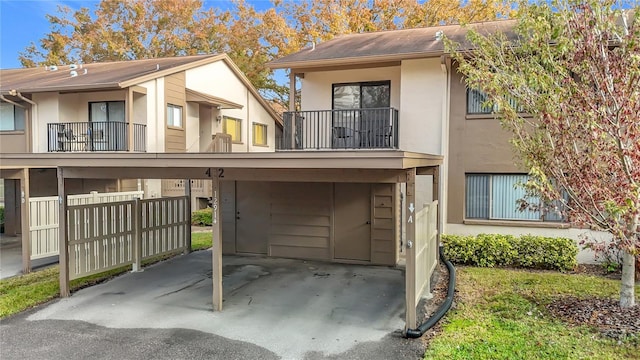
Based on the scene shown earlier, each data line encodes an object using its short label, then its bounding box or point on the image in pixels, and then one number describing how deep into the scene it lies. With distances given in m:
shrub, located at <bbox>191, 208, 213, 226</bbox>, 16.95
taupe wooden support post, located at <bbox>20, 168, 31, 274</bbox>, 9.11
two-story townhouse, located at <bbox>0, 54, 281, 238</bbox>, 14.59
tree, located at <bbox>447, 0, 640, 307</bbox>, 5.62
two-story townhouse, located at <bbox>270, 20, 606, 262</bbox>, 10.09
